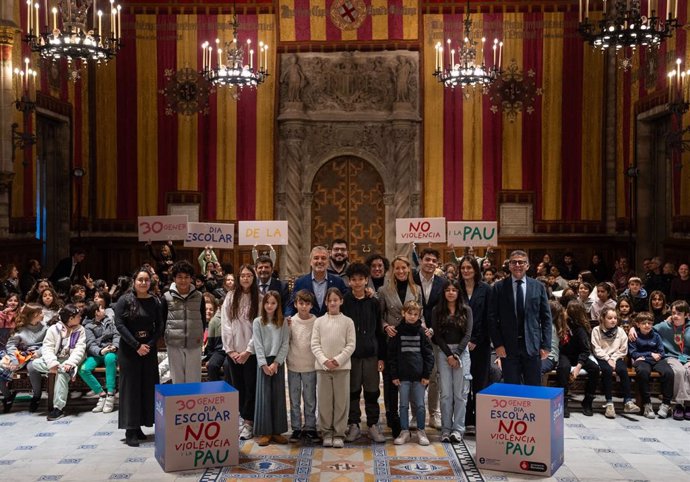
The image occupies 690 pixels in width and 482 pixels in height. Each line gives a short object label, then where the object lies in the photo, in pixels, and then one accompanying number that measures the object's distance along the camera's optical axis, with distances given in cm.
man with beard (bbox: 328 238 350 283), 813
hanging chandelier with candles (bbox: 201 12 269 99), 1439
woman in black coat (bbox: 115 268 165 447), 720
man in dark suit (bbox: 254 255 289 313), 777
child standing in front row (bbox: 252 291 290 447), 724
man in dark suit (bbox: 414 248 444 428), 762
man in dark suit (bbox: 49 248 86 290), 1410
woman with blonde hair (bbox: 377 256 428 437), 742
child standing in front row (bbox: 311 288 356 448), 715
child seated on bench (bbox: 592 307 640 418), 837
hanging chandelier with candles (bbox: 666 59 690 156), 1141
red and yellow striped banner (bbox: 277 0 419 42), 1736
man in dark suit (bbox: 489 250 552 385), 731
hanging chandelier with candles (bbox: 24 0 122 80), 1032
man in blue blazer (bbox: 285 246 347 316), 766
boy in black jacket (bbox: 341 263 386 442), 734
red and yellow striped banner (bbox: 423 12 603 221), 1728
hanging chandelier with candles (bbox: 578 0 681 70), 999
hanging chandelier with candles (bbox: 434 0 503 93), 1396
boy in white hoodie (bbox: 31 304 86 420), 823
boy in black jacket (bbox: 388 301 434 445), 726
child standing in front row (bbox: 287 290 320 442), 730
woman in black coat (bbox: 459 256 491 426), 759
